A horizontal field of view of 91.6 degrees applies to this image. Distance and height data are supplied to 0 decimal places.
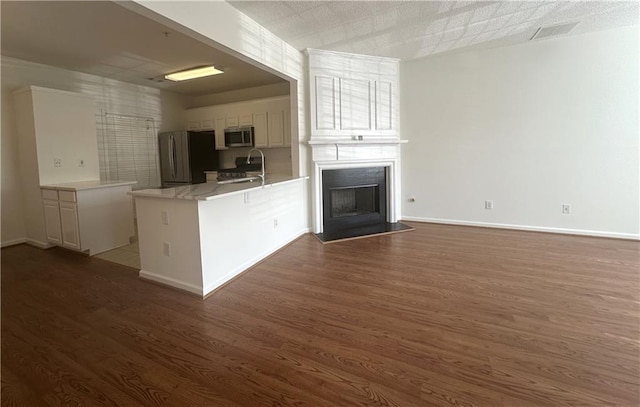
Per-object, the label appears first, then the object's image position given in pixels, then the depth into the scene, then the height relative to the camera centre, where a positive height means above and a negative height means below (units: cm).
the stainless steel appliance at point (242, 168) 573 +0
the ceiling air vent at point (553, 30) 390 +169
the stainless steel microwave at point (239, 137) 577 +60
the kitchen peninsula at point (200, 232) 274 -61
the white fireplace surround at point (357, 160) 472 +10
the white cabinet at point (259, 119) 547 +92
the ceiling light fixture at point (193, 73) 488 +156
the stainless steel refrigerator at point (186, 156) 619 +27
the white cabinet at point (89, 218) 395 -61
